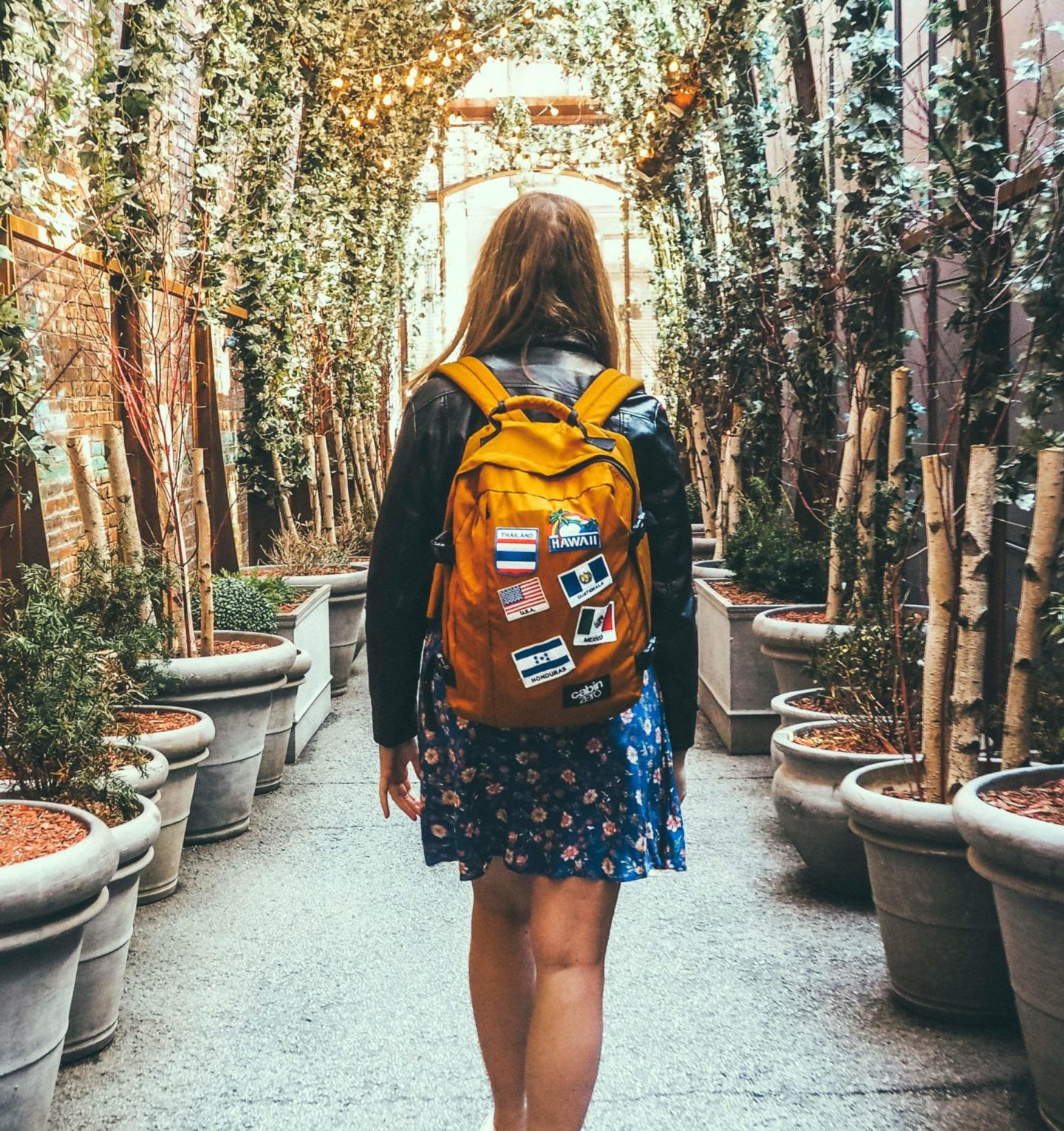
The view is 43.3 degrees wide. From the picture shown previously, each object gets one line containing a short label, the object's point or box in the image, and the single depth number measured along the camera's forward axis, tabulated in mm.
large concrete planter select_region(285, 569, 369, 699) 7840
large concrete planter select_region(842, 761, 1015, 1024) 3232
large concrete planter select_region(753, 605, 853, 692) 5434
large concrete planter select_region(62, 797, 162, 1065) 3197
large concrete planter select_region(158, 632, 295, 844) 4984
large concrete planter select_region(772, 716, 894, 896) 4059
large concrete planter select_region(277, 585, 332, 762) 6383
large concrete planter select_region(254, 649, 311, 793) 5844
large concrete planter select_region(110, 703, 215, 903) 4309
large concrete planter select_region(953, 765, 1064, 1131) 2582
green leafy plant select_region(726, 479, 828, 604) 6543
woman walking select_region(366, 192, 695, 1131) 2096
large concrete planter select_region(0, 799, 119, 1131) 2602
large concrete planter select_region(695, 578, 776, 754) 6297
